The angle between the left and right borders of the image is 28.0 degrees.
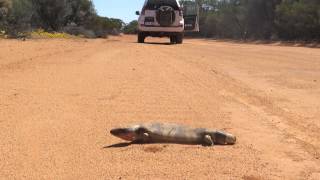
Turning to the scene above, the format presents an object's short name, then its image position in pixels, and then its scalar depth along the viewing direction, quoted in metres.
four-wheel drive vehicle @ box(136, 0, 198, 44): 27.97
